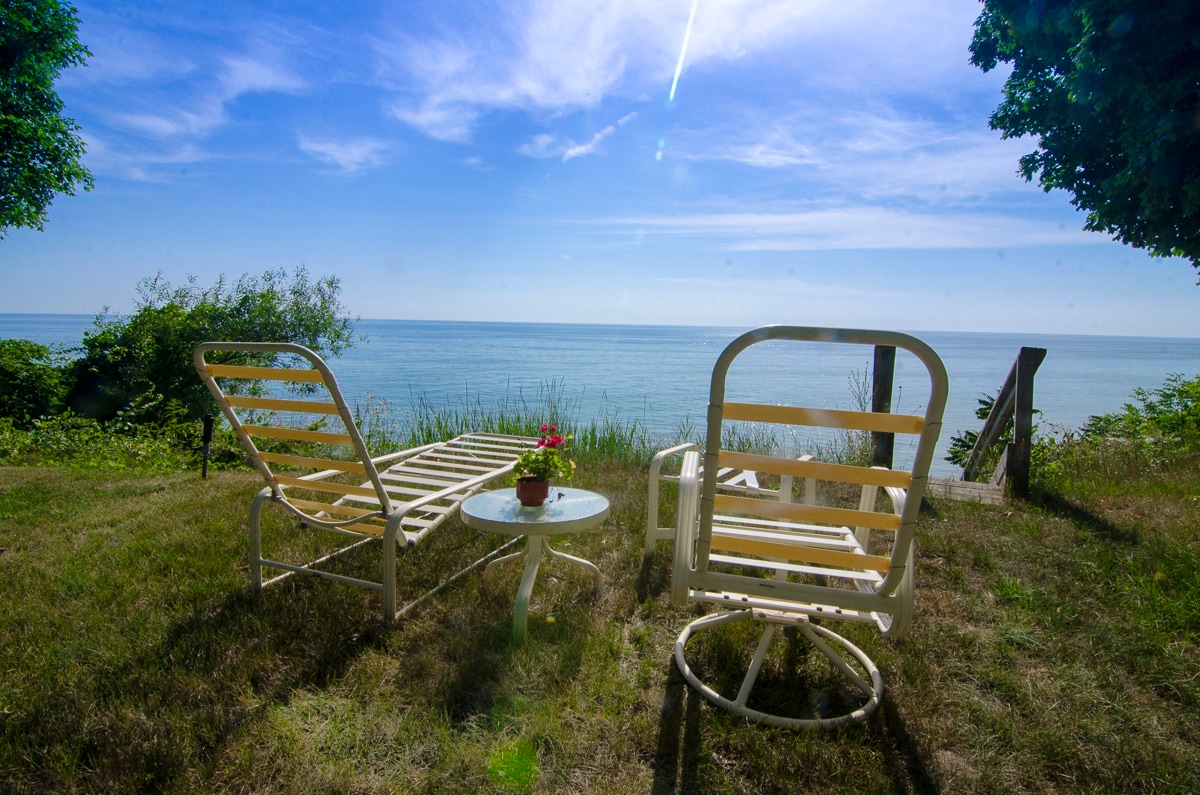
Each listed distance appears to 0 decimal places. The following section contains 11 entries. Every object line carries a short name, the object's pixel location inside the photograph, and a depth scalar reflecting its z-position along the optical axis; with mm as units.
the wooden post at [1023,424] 4598
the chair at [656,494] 3398
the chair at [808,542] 1658
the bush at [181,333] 11141
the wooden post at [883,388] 4770
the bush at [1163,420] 6367
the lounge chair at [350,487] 2480
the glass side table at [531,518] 2527
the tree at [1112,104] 4523
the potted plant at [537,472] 2758
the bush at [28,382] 9609
